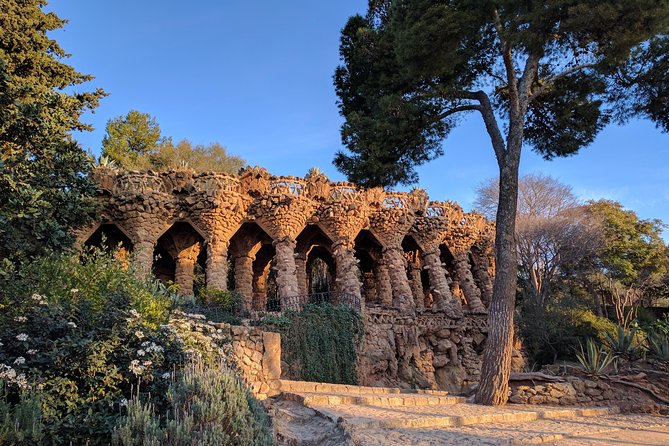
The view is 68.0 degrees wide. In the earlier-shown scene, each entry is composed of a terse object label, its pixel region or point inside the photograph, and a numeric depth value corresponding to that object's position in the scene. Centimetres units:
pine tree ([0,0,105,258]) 931
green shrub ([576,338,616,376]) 948
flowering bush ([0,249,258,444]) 442
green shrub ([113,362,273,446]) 389
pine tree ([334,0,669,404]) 847
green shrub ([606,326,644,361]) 1078
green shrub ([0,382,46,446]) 387
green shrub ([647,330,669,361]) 968
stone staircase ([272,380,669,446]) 522
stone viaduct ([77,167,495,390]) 1544
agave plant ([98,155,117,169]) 1590
